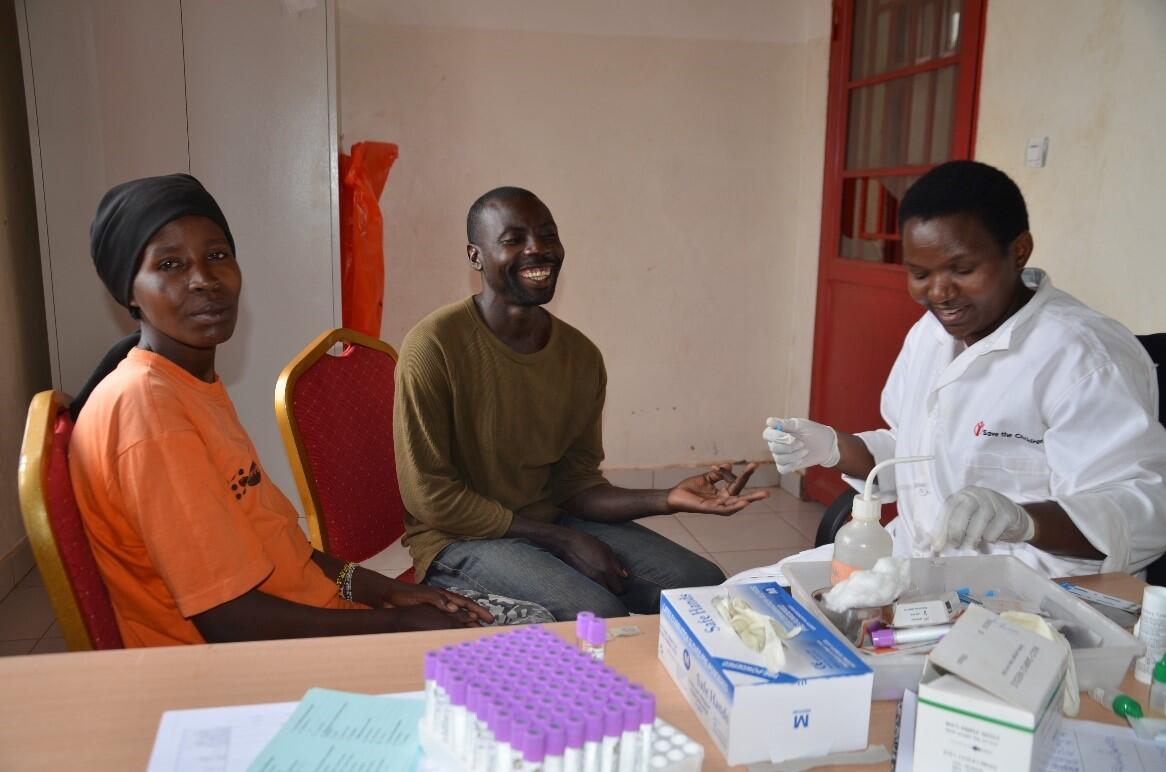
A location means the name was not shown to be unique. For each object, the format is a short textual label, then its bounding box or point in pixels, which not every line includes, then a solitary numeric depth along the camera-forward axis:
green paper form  0.87
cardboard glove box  0.90
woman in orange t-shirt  1.22
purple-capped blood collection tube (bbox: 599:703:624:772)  0.80
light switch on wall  2.67
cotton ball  1.03
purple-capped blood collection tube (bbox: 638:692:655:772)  0.83
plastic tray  1.02
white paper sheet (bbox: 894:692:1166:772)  0.93
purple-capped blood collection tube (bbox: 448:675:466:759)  0.86
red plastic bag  3.34
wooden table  0.92
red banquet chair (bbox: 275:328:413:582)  1.68
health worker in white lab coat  1.40
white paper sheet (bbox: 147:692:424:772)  0.88
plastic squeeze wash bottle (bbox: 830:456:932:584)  1.12
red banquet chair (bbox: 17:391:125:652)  1.10
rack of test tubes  0.79
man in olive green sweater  1.76
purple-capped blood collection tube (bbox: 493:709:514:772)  0.79
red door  3.14
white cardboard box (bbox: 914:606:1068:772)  0.80
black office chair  1.58
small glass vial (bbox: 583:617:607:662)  1.08
